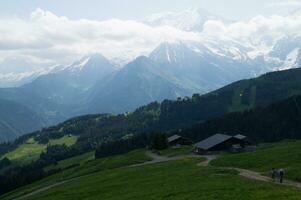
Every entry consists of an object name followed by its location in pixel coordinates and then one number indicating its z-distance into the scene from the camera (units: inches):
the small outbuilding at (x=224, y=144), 5324.8
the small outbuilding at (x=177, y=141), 7047.2
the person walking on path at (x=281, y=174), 2477.9
